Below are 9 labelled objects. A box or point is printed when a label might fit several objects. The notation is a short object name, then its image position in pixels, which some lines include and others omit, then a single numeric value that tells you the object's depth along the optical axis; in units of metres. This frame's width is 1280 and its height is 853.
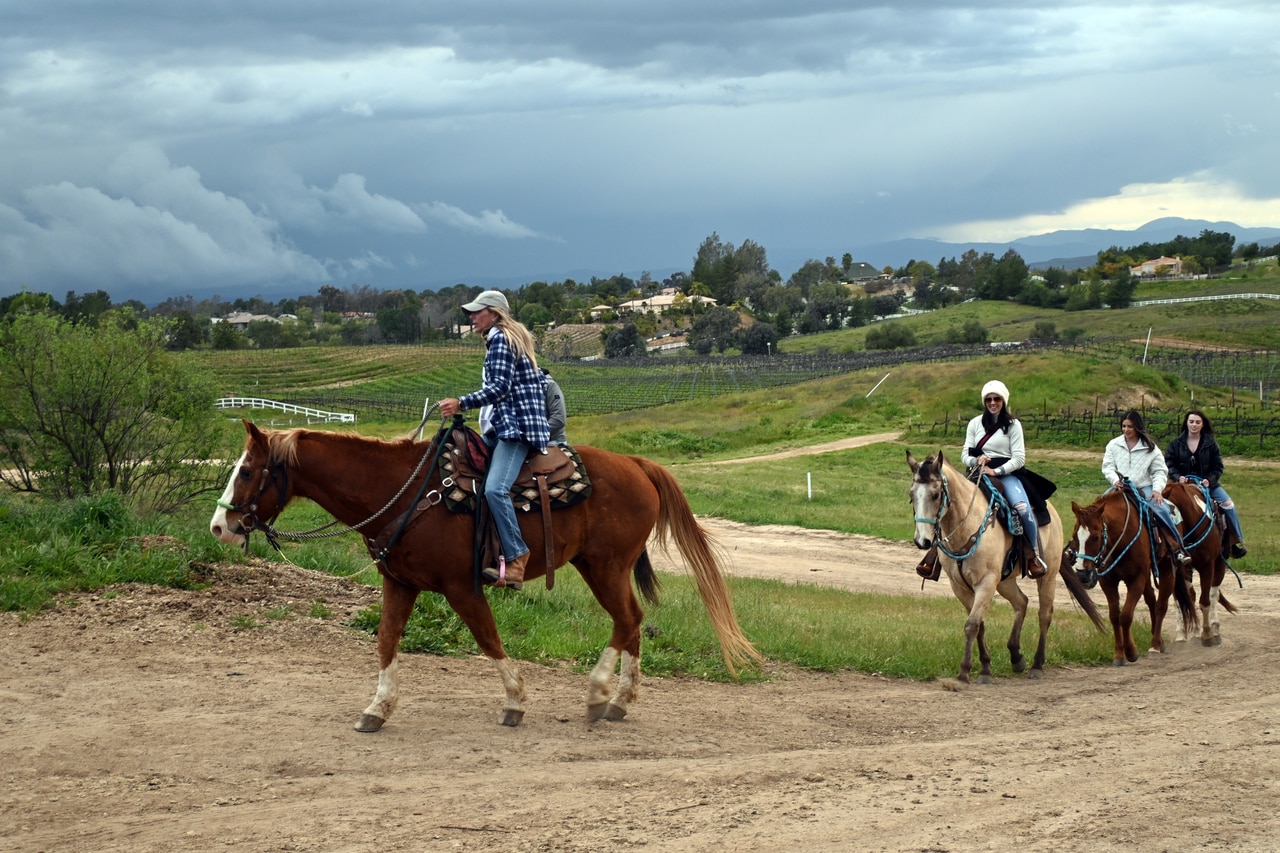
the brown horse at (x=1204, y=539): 14.09
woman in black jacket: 14.53
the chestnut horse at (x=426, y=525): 7.91
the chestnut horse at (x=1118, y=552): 12.90
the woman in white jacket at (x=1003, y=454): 11.93
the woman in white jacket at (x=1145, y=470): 13.51
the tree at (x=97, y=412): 19.83
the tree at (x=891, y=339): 98.75
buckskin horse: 10.84
